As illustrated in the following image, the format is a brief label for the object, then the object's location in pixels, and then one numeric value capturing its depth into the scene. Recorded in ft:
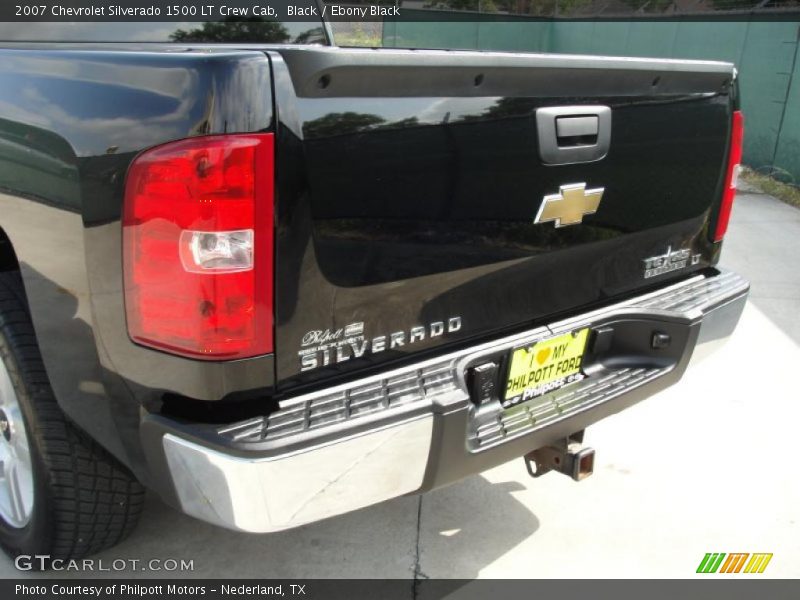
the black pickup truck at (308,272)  5.23
